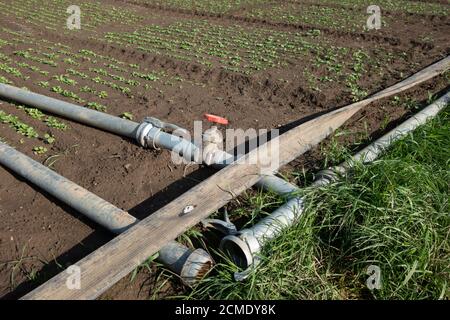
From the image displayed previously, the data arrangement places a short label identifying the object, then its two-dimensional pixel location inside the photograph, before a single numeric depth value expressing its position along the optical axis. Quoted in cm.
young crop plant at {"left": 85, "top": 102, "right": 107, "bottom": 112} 493
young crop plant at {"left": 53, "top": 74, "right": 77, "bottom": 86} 577
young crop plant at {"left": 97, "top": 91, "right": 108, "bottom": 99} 528
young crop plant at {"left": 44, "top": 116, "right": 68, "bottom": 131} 450
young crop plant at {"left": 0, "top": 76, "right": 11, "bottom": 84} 575
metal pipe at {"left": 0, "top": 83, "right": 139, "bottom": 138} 414
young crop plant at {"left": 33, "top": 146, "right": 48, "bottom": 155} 408
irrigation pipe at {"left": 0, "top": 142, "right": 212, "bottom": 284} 245
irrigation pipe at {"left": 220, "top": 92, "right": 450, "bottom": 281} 244
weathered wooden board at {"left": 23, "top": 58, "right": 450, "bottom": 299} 217
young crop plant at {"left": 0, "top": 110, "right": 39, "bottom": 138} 439
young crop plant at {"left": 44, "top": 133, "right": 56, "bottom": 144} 424
